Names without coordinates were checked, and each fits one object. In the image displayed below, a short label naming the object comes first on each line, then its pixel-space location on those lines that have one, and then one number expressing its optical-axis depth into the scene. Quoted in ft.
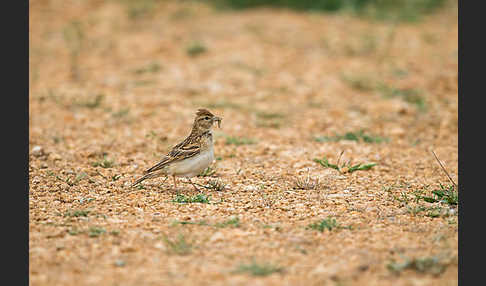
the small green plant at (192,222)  37.50
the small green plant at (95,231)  35.94
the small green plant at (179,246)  33.58
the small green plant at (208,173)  50.10
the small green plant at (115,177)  47.76
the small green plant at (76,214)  39.24
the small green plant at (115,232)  36.10
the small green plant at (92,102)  69.39
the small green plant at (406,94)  71.97
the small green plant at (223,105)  69.77
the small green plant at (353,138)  60.23
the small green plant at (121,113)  66.54
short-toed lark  44.83
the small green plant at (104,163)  51.39
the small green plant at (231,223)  37.42
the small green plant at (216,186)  45.44
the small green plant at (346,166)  50.44
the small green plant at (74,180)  46.34
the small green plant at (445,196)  41.83
